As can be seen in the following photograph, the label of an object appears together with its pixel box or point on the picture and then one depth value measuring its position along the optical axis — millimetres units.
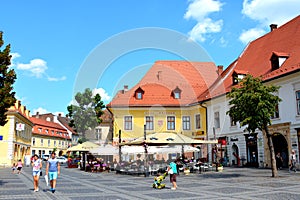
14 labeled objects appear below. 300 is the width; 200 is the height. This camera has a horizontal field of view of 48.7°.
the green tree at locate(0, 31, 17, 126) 15195
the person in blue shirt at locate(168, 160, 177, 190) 14445
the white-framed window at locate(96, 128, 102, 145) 57812
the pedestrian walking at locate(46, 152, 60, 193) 13000
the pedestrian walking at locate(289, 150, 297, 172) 21717
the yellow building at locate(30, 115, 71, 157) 70812
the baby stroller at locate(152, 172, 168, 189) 14552
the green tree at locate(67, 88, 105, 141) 50031
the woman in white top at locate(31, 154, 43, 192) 13523
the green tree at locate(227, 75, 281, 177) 18438
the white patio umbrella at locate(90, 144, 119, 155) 27359
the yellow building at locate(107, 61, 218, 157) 38031
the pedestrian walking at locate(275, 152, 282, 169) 25095
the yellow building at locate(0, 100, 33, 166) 41531
